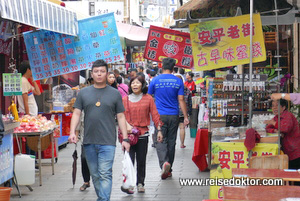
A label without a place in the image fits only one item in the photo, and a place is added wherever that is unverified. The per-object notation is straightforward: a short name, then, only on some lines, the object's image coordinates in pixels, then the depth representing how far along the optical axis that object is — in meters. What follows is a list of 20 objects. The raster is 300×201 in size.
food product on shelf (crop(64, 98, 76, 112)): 14.57
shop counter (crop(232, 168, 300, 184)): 5.77
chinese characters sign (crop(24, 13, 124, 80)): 12.55
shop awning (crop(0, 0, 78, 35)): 8.30
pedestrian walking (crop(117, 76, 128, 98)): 15.65
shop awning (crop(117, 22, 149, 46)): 20.36
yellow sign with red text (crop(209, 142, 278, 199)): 7.89
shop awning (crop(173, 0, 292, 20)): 10.04
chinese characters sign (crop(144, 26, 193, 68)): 11.53
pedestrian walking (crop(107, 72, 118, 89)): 12.74
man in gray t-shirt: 7.08
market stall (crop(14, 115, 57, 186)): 9.79
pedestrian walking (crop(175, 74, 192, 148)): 16.22
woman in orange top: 8.95
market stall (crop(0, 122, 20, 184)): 8.24
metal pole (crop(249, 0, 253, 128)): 7.97
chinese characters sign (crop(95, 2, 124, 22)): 31.95
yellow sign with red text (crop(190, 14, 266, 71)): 8.70
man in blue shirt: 10.27
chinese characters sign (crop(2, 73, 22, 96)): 9.98
